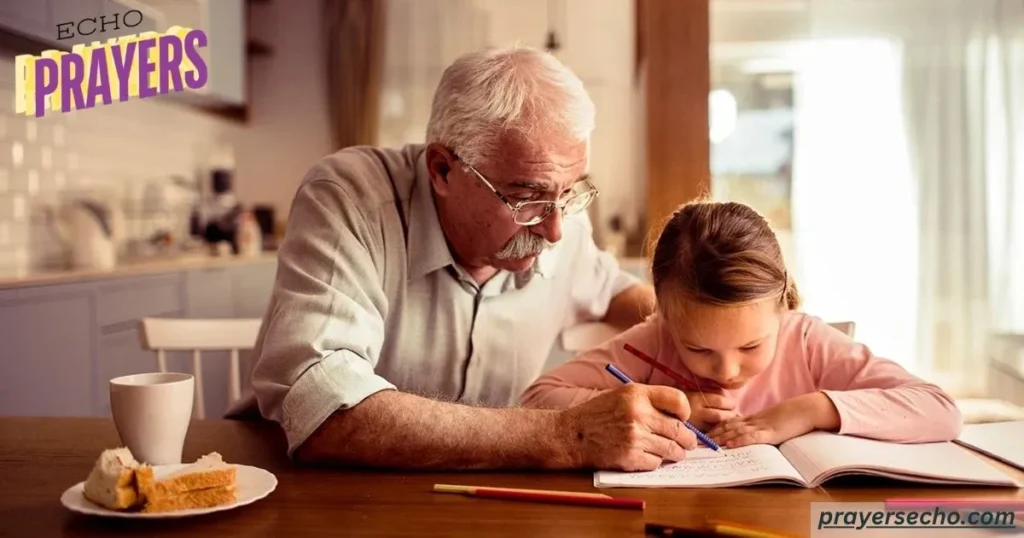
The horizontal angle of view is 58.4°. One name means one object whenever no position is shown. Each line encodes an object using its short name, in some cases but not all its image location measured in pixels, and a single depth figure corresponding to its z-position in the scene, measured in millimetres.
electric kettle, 3305
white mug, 1060
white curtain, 5086
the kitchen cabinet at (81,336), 2570
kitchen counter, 2600
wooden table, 922
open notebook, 1053
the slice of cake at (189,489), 945
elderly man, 1158
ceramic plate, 932
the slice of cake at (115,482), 934
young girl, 1244
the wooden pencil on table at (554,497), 974
